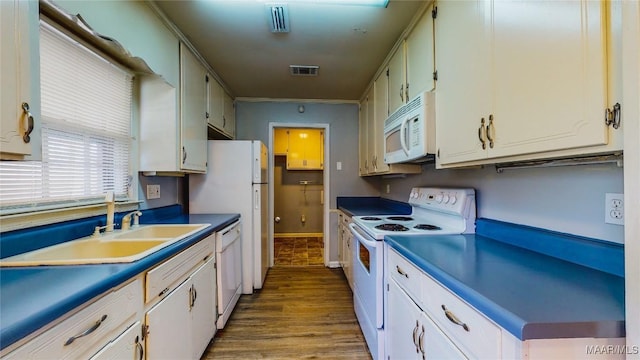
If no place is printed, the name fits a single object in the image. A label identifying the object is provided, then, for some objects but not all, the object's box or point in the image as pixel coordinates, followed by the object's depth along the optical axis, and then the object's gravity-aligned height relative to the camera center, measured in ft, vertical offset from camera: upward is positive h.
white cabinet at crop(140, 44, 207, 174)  6.57 +1.46
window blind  4.08 +0.96
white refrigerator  8.89 -0.15
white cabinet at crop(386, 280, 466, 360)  3.12 -2.13
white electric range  5.23 -1.04
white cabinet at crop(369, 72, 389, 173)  8.19 +2.09
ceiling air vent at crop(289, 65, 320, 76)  8.46 +3.68
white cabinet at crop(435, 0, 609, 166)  2.43 +1.21
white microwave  5.27 +1.10
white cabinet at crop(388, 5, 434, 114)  5.41 +2.73
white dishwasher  6.90 -2.50
